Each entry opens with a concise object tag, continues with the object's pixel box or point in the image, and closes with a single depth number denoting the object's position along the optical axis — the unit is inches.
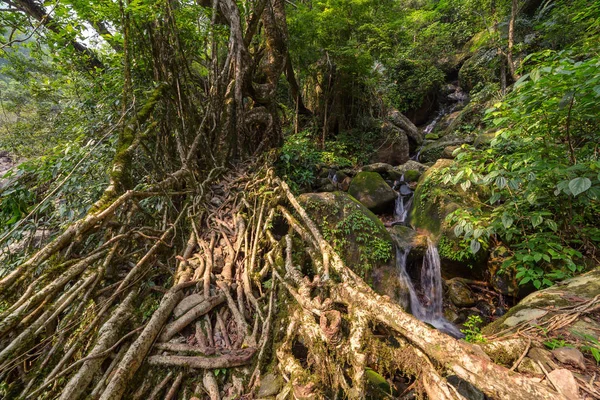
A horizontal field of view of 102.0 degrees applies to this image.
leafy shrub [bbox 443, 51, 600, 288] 86.4
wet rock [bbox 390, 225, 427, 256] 191.2
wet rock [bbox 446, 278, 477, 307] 170.6
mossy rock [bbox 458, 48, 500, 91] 409.4
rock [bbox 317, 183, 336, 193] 239.8
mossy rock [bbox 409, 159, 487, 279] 177.9
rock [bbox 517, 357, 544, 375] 53.4
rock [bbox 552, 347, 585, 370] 57.9
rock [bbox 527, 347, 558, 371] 55.8
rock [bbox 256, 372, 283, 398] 59.0
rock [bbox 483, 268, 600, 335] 82.1
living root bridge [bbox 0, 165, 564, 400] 51.0
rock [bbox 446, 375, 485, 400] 61.9
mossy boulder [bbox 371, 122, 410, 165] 373.4
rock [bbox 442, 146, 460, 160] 319.9
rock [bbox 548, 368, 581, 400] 45.0
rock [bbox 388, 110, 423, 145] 406.3
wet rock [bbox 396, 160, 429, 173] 317.1
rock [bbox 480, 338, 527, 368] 55.7
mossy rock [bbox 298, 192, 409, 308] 156.1
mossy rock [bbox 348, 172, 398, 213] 248.2
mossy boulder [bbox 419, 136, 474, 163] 336.8
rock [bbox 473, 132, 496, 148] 263.7
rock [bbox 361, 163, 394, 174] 312.5
